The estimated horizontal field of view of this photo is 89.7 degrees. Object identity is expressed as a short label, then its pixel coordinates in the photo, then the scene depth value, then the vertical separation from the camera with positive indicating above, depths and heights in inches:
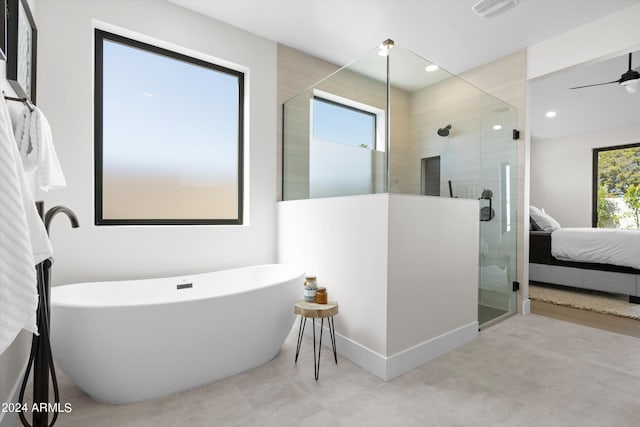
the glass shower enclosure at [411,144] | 80.2 +20.0
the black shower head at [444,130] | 88.7 +22.8
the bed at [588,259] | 142.0 -22.5
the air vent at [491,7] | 92.9 +60.8
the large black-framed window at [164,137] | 94.0 +24.5
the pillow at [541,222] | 179.8 -5.3
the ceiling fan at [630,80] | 124.0 +52.2
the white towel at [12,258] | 26.5 -3.9
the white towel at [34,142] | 58.1 +12.8
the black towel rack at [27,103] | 53.9 +19.2
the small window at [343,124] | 82.9 +24.9
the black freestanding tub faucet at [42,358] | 50.9 -23.3
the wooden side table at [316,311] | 78.3 -24.3
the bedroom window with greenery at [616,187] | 217.0 +18.1
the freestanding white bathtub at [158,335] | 59.6 -25.5
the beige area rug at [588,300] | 128.6 -39.1
